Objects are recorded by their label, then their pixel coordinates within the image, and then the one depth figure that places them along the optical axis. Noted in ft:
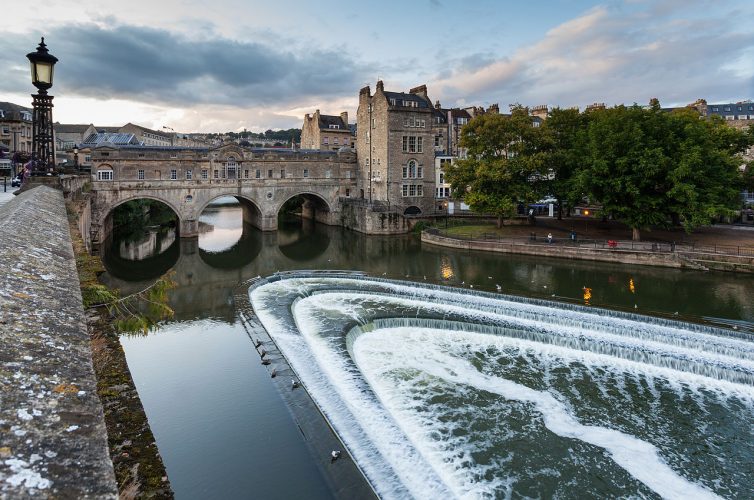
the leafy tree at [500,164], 128.06
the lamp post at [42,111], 34.53
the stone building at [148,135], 288.55
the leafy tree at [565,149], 123.75
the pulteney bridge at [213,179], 135.03
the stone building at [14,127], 182.07
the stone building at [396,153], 164.14
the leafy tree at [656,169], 102.78
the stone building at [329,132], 236.22
